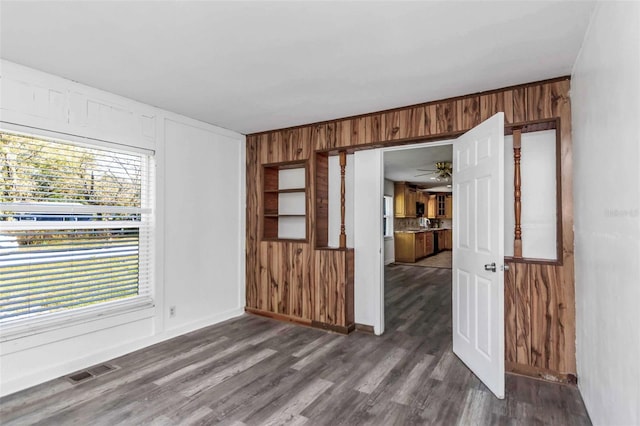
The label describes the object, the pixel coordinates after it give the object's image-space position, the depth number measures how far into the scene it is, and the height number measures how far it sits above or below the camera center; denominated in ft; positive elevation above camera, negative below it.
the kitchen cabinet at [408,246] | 30.32 -2.64
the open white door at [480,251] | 8.18 -0.93
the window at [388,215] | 29.25 +0.23
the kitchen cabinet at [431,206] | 39.45 +1.38
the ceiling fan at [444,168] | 20.79 +3.12
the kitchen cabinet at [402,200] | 30.58 +1.62
